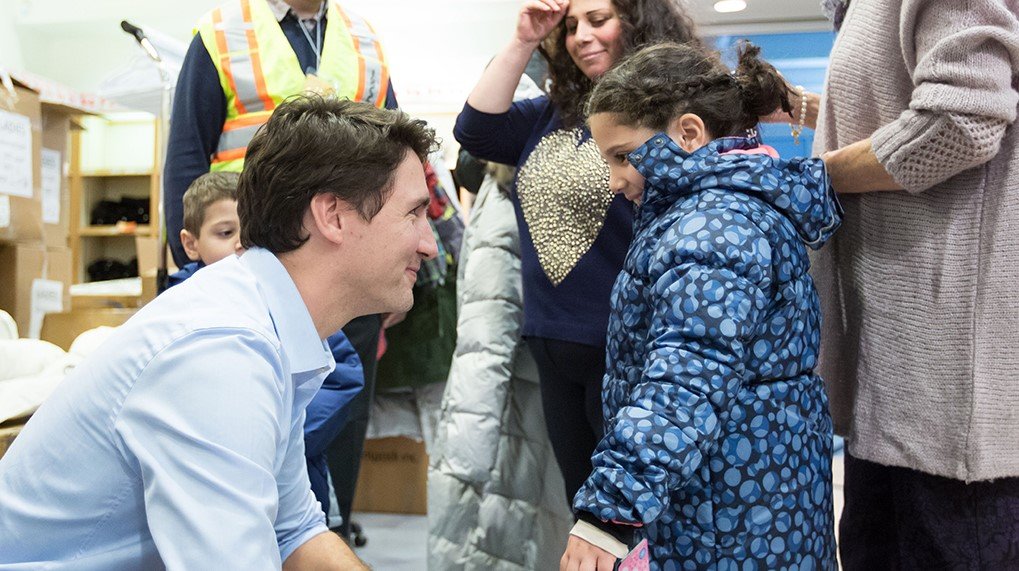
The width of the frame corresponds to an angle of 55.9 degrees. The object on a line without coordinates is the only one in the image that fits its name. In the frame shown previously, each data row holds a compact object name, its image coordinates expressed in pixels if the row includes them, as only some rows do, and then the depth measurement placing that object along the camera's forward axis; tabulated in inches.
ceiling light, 185.9
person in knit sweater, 47.4
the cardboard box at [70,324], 106.2
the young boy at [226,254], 70.0
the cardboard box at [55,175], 105.0
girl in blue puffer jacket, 44.6
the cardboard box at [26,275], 100.6
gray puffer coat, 87.0
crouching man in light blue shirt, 33.0
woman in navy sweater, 69.7
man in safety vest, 73.2
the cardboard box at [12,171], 95.3
